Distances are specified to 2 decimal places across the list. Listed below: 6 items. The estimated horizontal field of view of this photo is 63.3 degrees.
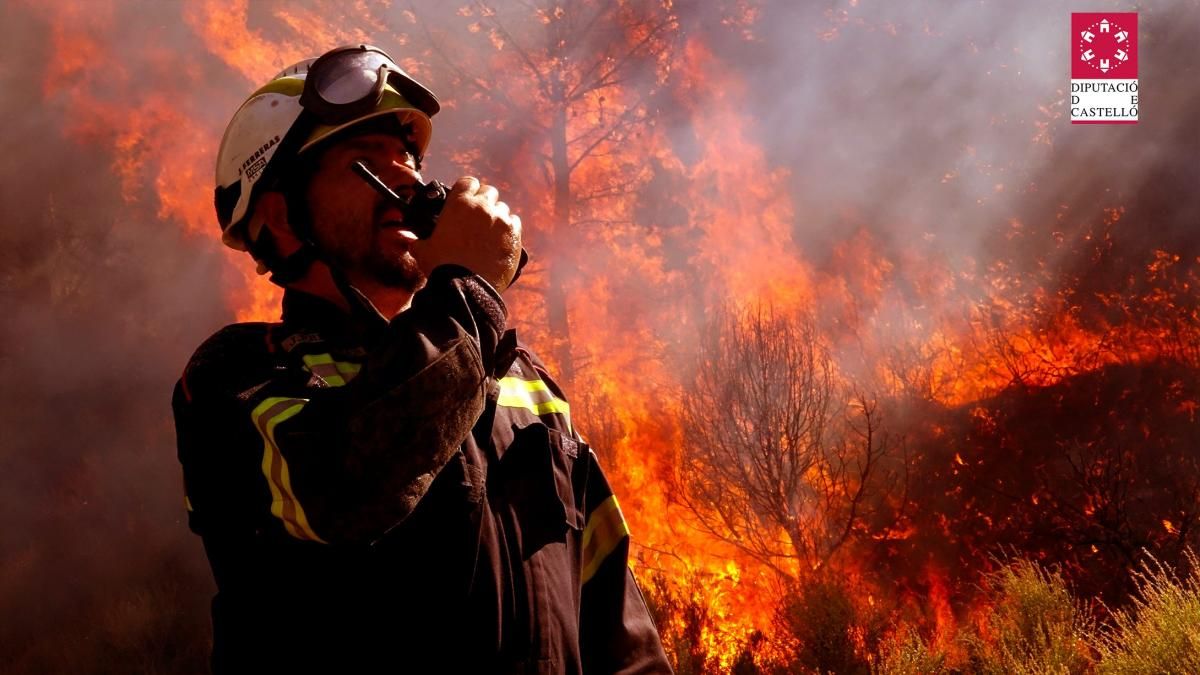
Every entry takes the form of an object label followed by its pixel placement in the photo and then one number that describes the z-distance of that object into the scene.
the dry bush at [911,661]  5.71
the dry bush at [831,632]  7.50
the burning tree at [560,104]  14.91
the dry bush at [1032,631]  5.62
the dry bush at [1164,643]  4.35
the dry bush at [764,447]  9.98
